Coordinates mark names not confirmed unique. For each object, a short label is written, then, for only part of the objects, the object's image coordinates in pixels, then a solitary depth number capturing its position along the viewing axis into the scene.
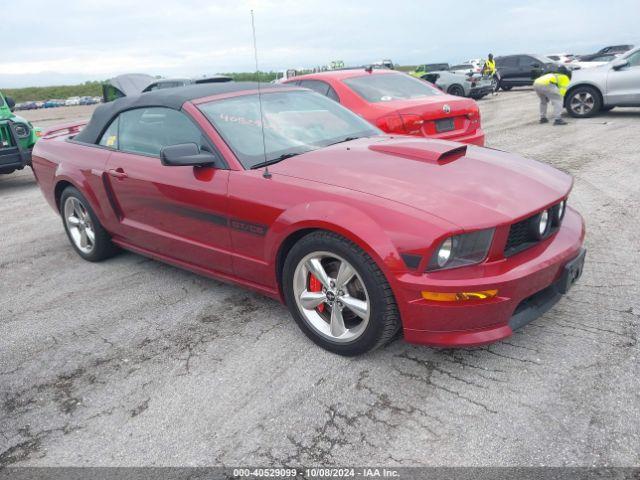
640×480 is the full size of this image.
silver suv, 11.66
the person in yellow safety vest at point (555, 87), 11.61
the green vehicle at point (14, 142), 8.82
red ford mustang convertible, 2.76
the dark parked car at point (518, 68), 23.92
